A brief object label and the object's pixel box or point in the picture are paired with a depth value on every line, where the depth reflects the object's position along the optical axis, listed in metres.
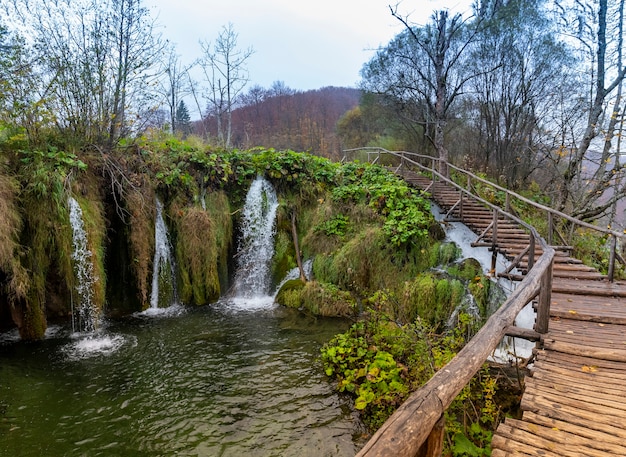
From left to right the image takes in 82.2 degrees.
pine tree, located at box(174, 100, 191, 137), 41.00
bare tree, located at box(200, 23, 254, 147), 26.00
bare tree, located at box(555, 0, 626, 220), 11.05
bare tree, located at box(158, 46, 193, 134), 26.43
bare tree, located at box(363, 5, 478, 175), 17.69
